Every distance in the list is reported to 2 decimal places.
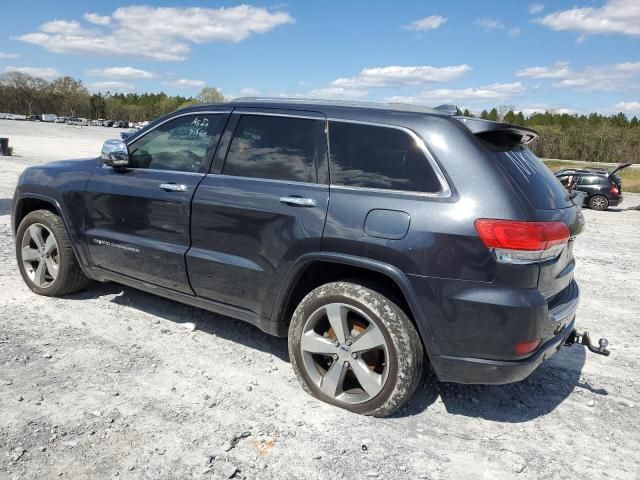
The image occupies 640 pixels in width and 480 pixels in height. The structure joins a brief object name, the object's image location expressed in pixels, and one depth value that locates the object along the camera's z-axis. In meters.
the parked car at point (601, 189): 17.22
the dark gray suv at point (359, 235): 2.69
